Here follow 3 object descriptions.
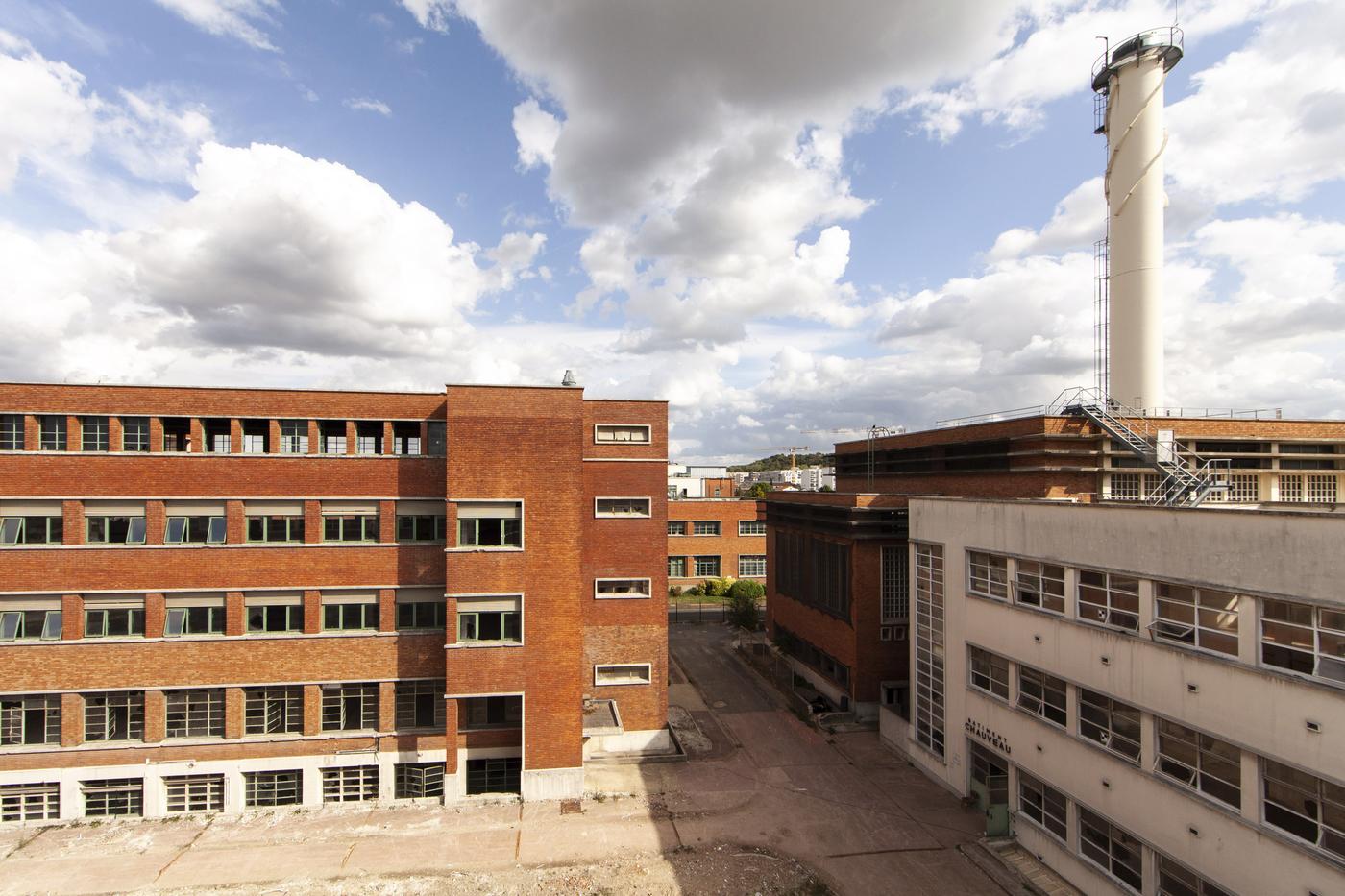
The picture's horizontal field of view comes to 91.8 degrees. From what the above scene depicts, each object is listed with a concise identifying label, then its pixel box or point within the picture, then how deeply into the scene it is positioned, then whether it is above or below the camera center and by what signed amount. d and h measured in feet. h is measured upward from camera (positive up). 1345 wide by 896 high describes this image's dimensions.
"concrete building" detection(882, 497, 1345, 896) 47.62 -21.71
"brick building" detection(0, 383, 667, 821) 87.25 -18.42
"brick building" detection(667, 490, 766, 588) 223.51 -27.55
